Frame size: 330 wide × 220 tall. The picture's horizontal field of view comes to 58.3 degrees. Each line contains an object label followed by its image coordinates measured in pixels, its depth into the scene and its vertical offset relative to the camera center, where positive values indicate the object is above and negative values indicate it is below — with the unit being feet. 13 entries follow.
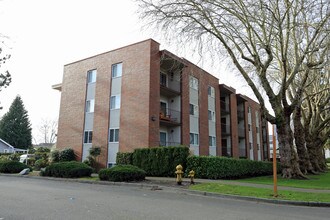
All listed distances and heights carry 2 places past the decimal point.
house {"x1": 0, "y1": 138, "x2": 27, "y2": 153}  164.04 +7.06
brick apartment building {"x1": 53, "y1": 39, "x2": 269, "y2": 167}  78.59 +17.56
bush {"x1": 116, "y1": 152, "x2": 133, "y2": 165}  73.10 +1.28
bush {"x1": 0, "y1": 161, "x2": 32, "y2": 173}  69.26 -1.39
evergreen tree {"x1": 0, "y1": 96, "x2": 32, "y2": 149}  178.70 +19.77
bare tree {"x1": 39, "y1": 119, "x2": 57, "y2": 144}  249.75 +21.41
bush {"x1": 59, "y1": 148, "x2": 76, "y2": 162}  88.02 +2.05
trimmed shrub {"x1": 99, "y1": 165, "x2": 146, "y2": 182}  50.08 -1.79
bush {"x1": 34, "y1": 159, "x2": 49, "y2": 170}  82.28 -0.67
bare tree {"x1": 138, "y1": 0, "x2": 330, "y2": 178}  53.26 +26.46
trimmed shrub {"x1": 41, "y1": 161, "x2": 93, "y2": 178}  57.06 -1.49
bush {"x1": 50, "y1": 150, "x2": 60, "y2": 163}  86.48 +1.67
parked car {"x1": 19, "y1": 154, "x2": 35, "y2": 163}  94.22 +1.33
